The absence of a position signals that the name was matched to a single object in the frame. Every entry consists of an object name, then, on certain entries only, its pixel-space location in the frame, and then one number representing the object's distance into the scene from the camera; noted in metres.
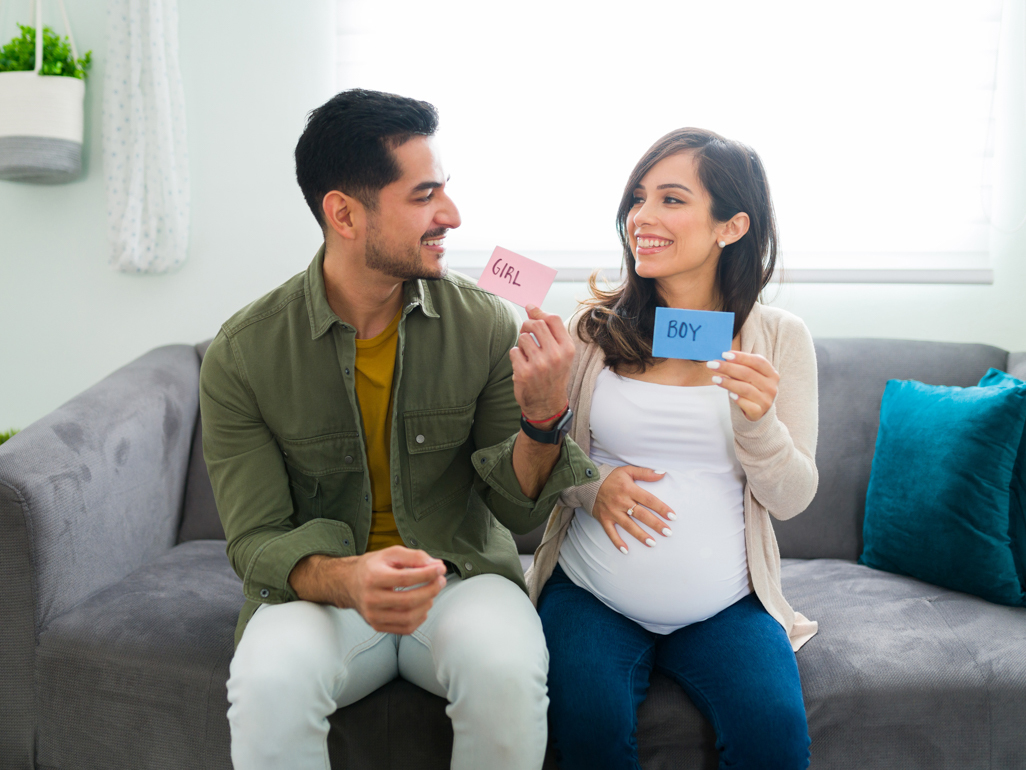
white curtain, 2.05
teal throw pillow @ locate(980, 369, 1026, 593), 1.50
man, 1.14
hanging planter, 1.98
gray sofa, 1.21
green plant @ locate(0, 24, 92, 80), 2.01
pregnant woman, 1.11
